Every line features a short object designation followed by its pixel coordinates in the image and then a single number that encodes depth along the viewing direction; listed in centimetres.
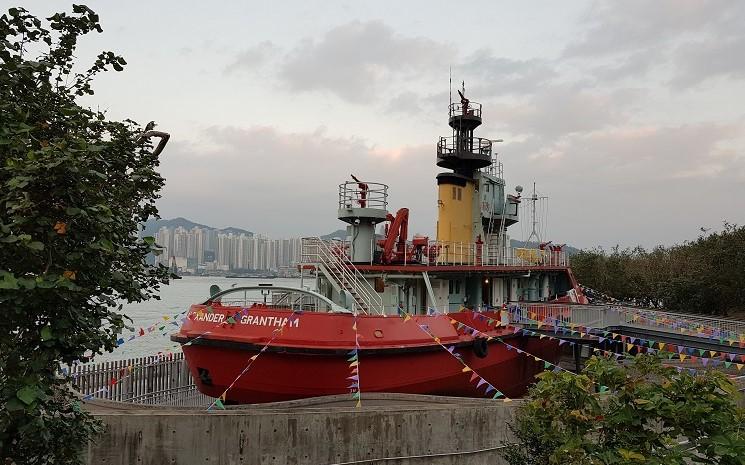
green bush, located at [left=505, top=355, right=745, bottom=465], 441
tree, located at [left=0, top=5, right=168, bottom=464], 384
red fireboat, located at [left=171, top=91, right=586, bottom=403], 1238
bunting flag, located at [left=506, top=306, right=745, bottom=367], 1670
